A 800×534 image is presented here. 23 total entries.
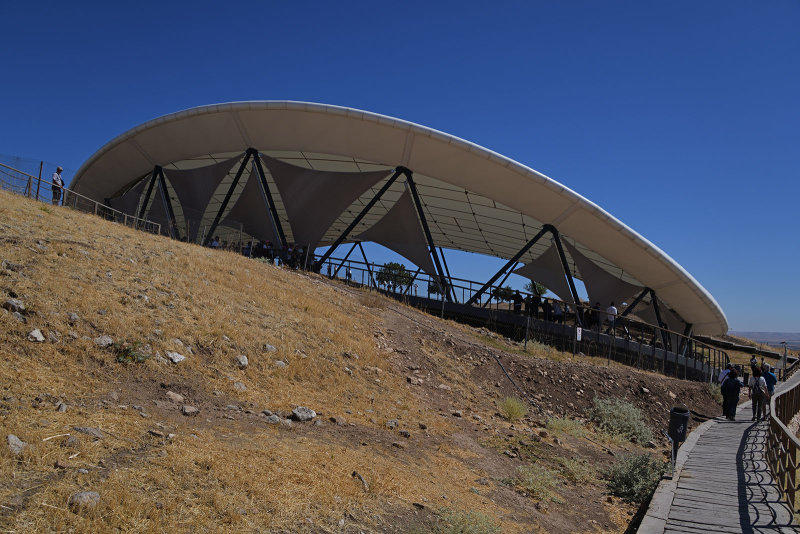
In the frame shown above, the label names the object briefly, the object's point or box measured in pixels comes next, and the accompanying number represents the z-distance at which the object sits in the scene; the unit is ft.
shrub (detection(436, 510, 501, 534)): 21.06
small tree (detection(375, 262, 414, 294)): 80.69
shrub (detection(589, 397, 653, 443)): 47.52
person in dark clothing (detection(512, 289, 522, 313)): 83.10
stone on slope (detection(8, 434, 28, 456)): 18.13
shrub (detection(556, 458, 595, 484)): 33.65
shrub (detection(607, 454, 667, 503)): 32.09
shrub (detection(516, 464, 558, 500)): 29.32
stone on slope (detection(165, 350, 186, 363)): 30.30
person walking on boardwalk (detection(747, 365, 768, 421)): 53.26
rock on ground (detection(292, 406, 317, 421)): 28.96
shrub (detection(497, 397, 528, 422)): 42.22
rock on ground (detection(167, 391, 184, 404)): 26.61
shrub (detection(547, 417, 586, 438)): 42.11
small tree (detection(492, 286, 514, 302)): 85.13
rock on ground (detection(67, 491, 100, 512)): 16.23
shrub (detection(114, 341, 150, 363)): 28.30
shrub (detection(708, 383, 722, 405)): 70.55
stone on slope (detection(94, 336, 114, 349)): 28.50
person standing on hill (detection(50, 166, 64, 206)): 68.69
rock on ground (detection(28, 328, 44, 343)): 26.78
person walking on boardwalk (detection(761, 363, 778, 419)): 59.21
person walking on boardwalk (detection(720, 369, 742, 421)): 55.93
